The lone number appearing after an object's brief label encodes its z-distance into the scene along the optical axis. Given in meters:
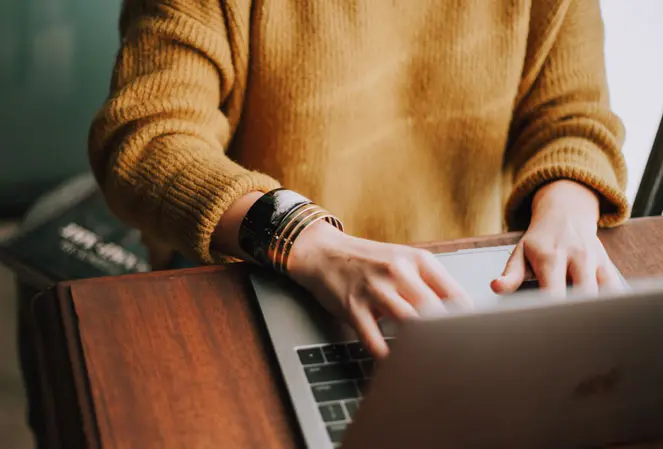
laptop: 0.39
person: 0.68
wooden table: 0.52
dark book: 1.43
